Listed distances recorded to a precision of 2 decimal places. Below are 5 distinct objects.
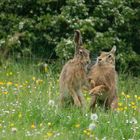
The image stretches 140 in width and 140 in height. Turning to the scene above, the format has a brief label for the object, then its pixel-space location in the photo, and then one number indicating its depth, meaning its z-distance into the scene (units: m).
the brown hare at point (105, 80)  20.59
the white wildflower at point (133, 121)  17.14
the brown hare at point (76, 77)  20.11
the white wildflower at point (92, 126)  15.98
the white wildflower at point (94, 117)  16.95
